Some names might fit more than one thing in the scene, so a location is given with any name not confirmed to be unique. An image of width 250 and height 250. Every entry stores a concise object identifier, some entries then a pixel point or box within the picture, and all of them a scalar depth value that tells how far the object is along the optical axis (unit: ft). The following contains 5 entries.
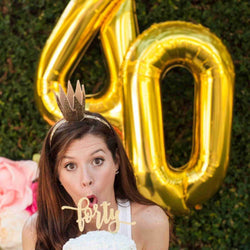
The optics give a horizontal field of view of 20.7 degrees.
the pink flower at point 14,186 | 6.09
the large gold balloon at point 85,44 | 6.23
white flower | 6.03
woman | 4.67
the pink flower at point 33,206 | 6.16
